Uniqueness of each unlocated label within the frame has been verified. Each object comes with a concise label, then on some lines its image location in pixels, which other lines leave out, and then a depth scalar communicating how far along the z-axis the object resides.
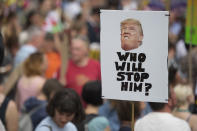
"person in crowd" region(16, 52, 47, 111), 14.93
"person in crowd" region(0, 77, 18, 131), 11.10
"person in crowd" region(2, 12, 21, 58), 19.23
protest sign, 9.36
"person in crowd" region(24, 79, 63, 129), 12.30
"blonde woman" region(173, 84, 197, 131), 11.77
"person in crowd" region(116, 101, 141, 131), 11.84
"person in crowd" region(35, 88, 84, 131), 10.55
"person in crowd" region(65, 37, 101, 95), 16.05
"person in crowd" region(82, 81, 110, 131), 12.46
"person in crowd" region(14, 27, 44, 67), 19.03
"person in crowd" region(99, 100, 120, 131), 12.28
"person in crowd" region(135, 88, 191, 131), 10.16
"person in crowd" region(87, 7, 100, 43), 25.53
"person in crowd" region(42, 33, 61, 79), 18.33
